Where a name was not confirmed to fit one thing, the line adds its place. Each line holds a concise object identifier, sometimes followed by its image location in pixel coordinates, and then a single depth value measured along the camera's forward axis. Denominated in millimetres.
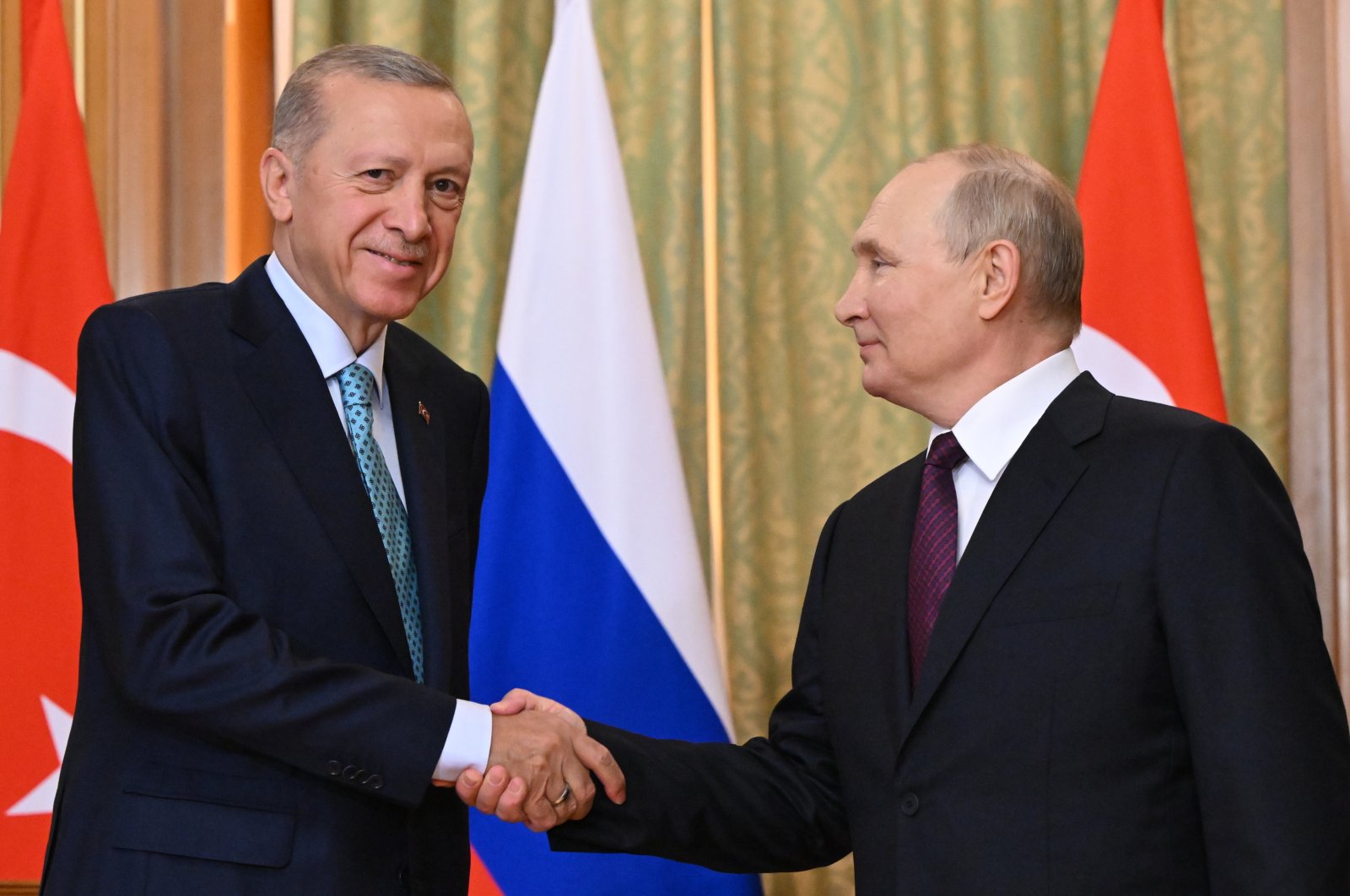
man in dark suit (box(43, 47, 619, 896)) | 1870
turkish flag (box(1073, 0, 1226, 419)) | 3244
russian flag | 3096
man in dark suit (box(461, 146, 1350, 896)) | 1801
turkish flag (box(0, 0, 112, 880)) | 3160
